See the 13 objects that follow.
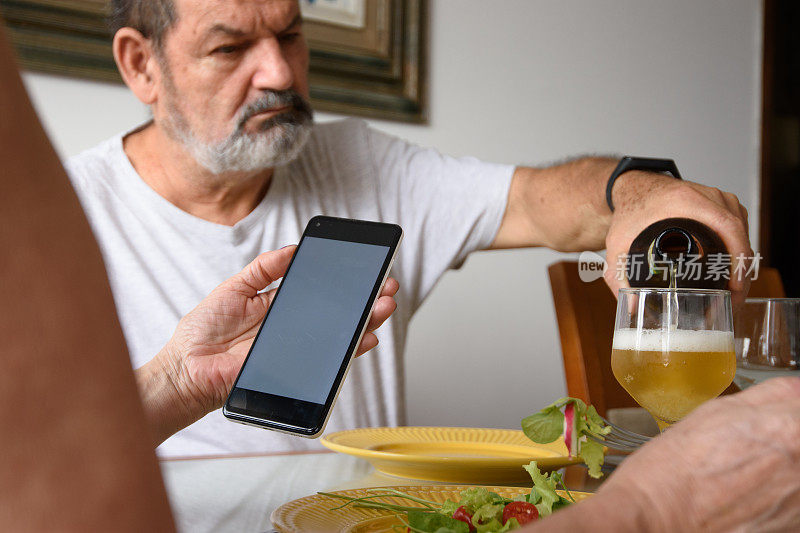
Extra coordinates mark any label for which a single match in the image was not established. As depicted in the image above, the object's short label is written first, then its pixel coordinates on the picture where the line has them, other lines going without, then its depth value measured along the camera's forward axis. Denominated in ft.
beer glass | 2.23
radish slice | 2.12
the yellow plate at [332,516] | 1.57
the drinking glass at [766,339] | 2.66
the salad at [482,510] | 1.52
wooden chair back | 3.78
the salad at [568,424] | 2.09
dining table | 1.91
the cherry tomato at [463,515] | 1.58
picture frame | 6.34
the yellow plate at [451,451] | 2.14
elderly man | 4.19
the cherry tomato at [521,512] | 1.55
